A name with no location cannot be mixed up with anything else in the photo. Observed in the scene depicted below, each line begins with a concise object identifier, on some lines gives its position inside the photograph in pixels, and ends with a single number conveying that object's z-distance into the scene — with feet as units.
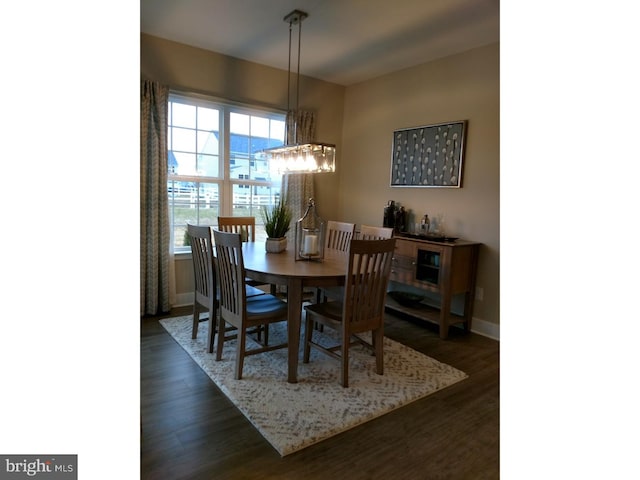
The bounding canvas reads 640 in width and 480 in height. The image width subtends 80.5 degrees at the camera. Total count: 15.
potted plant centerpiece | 10.39
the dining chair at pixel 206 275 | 9.14
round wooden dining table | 7.90
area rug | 6.66
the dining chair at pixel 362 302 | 7.84
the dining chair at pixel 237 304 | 7.98
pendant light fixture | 9.41
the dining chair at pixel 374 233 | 10.41
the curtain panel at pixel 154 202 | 11.82
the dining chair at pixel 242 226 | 11.96
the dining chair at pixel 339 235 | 11.98
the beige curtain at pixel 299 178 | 15.02
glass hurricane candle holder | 9.51
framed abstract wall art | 12.20
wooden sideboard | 11.16
